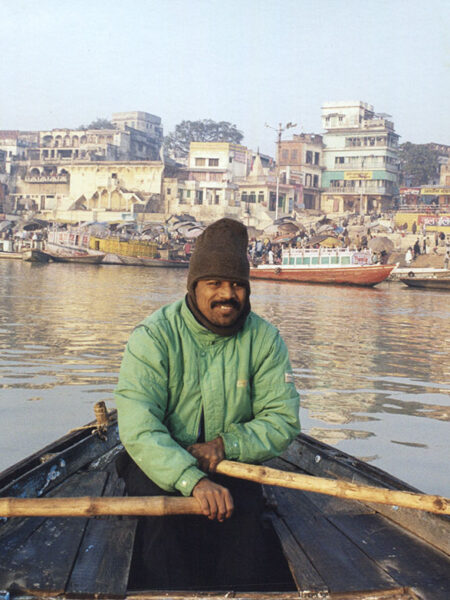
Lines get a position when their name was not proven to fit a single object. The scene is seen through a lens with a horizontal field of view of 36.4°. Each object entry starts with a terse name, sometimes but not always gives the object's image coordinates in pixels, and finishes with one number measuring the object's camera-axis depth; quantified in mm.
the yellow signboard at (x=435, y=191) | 47106
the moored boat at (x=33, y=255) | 39562
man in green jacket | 2680
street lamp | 39194
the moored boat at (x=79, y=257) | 40312
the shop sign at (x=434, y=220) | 42041
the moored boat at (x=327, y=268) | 30766
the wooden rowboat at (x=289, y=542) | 2471
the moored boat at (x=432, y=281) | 30859
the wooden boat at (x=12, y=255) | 43094
